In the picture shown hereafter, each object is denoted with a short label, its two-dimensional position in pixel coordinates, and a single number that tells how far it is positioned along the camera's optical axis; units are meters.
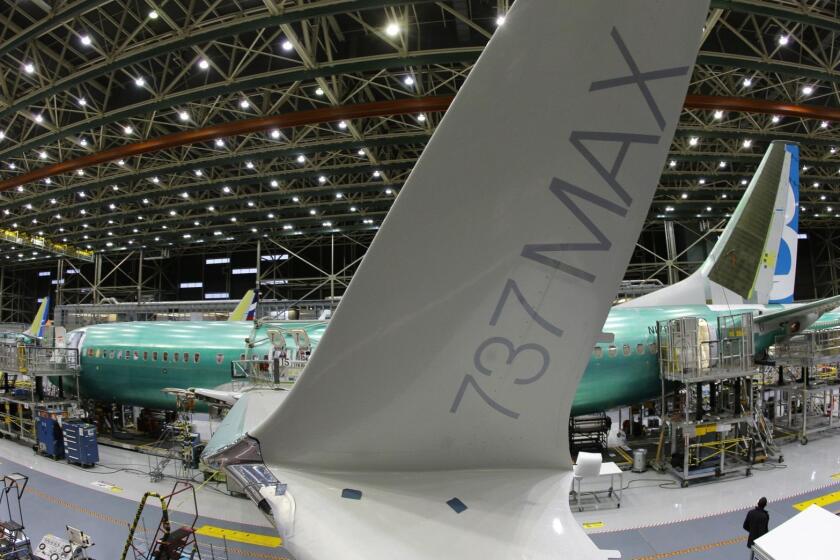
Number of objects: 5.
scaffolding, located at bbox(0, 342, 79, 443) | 14.80
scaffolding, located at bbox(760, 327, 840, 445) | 13.25
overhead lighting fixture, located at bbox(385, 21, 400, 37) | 12.07
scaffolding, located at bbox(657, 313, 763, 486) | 11.18
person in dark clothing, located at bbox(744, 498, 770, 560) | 7.21
